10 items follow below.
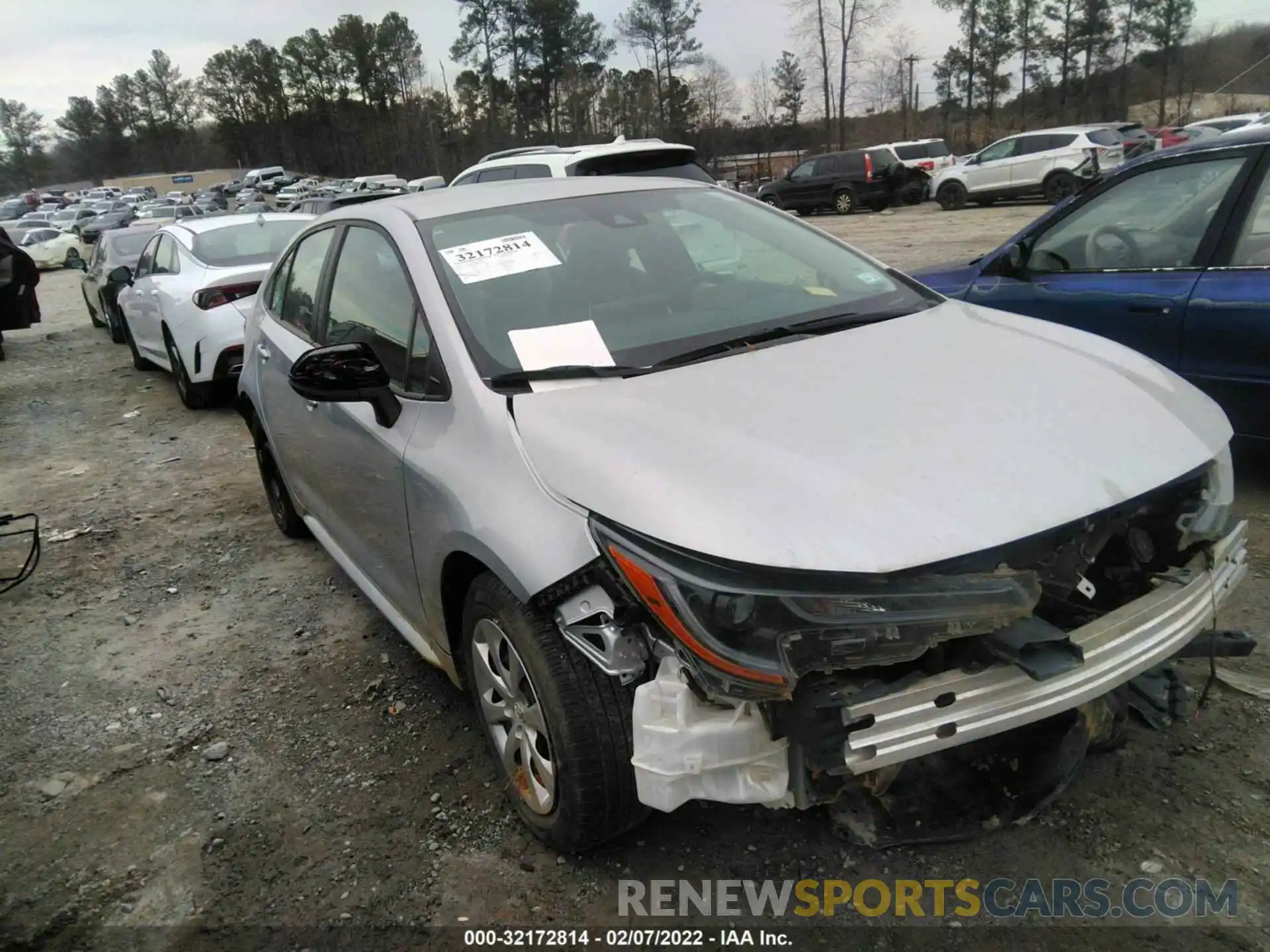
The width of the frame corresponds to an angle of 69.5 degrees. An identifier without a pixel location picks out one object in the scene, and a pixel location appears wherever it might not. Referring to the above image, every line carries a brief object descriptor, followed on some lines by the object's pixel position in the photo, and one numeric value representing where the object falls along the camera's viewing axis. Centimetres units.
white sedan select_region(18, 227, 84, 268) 2927
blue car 391
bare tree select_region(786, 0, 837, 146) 4975
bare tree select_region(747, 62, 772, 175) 5319
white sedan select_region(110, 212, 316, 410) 742
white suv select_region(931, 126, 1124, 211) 2094
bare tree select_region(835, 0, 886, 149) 4881
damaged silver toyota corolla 183
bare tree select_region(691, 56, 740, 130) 5809
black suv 2450
